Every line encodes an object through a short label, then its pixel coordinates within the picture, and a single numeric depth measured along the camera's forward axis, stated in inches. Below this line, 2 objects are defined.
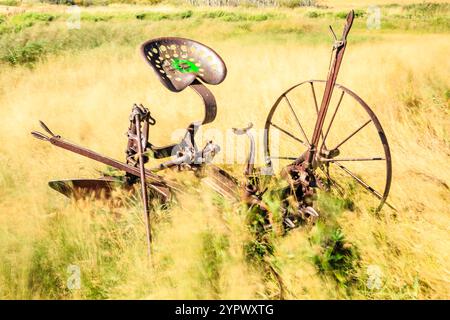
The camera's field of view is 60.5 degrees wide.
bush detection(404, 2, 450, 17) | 736.3
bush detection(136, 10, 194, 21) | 738.6
